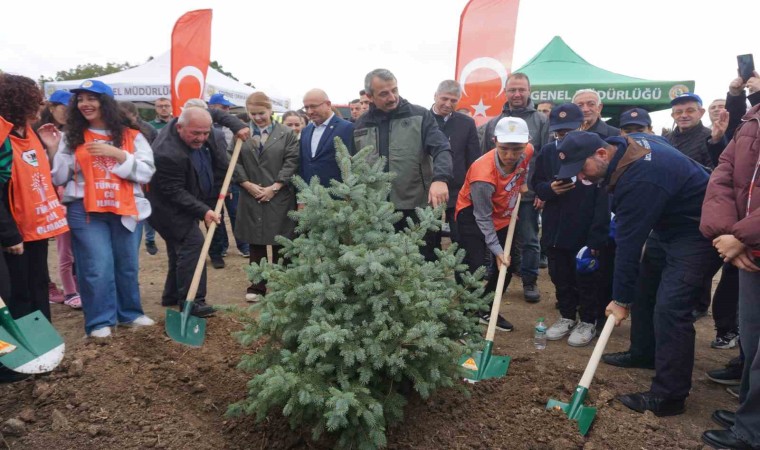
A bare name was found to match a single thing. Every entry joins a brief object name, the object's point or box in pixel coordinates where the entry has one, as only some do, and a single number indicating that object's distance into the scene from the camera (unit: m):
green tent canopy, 10.31
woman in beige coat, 5.16
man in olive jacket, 4.35
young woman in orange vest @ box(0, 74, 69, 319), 3.34
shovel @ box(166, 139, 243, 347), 4.03
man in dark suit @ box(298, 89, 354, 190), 4.89
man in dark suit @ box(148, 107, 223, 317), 4.54
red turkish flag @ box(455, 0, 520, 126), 7.17
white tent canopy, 12.32
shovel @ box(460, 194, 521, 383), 3.40
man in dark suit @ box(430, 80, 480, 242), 5.22
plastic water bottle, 4.32
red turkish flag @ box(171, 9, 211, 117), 8.09
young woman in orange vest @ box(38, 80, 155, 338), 3.94
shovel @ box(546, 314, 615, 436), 2.84
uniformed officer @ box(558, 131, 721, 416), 3.05
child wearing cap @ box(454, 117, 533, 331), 4.08
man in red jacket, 2.66
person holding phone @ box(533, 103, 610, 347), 4.31
